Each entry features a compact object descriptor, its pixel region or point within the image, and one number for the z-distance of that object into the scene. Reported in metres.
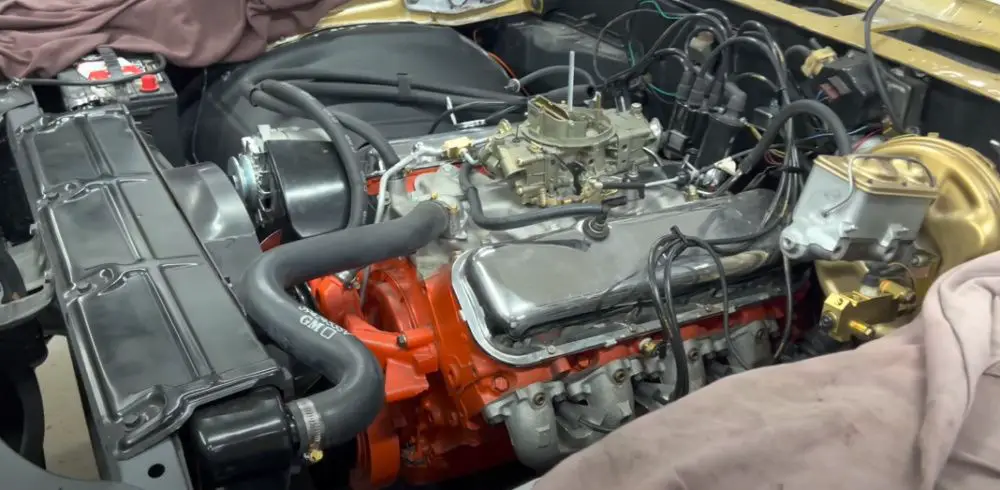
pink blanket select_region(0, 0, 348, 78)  2.03
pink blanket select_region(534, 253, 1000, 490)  0.89
